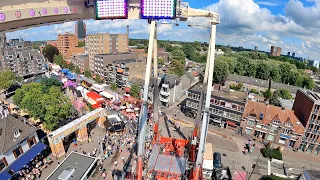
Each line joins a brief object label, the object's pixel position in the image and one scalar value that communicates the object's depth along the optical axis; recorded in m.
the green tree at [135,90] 54.50
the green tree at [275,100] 56.88
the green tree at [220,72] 73.69
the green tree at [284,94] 64.44
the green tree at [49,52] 102.44
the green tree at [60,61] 89.09
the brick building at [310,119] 35.78
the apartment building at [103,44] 84.49
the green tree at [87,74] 73.56
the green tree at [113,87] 62.34
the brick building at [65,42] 127.44
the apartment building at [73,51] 107.19
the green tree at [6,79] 54.53
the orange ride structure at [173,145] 19.26
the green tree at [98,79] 68.24
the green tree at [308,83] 75.64
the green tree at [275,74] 81.69
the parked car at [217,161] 30.79
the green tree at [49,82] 52.55
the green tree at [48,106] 32.47
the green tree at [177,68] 80.75
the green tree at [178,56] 102.41
